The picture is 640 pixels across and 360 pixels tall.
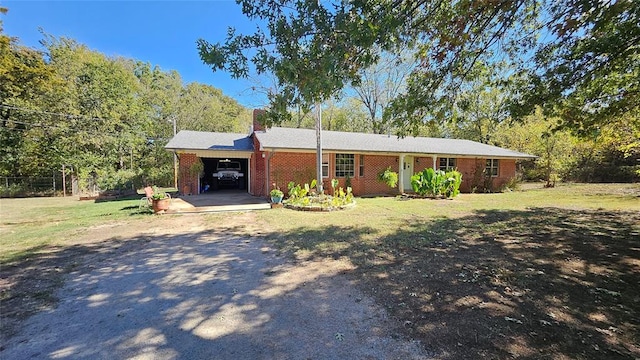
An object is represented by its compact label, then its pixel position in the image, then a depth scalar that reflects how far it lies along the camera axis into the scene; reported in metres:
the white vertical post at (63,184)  17.62
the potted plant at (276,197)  10.89
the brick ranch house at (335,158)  13.55
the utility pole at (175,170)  20.38
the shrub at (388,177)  14.98
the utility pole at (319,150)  11.71
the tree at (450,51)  3.72
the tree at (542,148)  20.14
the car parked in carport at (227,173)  17.70
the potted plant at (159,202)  9.54
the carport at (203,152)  14.17
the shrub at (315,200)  10.48
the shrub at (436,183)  14.20
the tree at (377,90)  27.72
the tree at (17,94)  17.45
